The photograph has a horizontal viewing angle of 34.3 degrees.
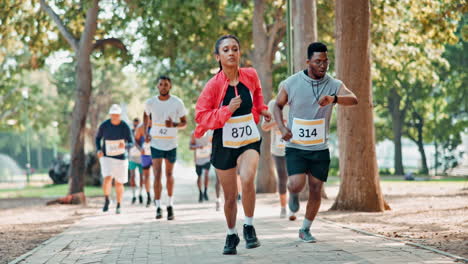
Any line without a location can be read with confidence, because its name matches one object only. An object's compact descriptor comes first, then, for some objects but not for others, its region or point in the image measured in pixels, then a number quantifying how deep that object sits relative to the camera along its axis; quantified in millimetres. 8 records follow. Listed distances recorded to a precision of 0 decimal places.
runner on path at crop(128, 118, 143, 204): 20547
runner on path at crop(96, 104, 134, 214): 15617
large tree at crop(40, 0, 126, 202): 21953
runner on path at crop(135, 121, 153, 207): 18206
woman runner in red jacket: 7828
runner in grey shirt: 8547
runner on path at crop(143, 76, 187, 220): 13109
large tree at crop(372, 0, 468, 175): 18500
